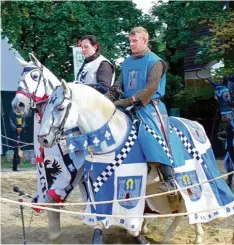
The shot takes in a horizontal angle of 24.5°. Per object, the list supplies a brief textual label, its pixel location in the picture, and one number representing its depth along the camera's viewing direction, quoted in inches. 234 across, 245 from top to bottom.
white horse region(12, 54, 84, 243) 211.0
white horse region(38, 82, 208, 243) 184.2
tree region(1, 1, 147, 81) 501.4
